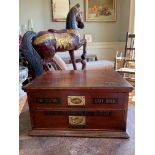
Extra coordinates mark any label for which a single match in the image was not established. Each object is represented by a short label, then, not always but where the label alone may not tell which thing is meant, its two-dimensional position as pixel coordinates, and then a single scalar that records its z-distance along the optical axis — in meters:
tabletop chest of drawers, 0.77
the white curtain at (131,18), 3.72
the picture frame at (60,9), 3.98
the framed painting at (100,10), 4.06
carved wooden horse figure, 1.09
